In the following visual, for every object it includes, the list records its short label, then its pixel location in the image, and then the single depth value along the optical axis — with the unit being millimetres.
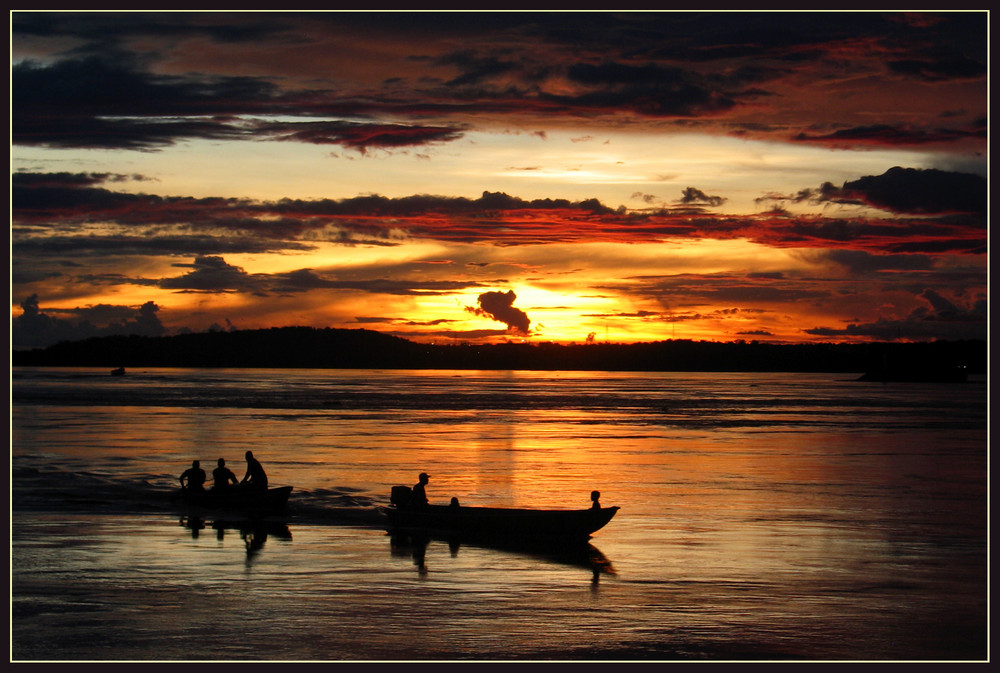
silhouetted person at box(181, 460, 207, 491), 34469
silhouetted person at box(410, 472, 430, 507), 29625
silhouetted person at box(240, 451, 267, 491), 33125
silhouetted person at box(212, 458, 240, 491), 33781
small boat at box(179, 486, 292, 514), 32938
